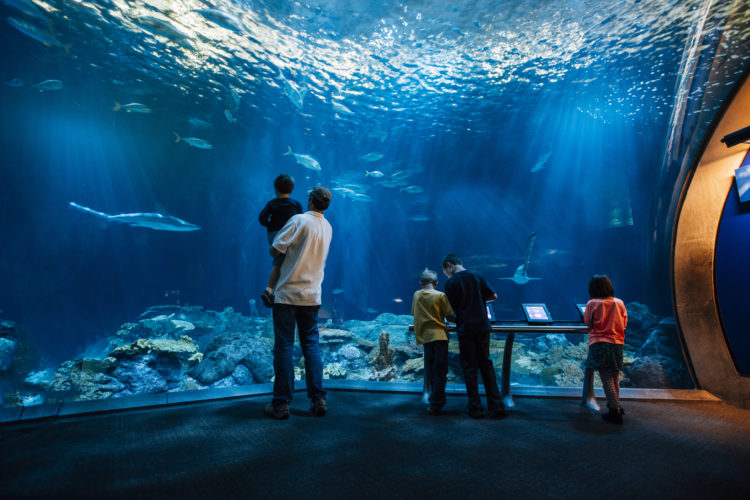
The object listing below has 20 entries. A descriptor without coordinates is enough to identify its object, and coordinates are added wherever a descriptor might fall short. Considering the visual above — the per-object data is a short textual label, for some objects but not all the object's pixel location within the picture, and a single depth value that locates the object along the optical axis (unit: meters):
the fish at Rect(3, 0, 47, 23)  7.83
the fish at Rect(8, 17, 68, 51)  8.36
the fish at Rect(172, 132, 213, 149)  10.87
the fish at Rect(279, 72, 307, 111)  10.13
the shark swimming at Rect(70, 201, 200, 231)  10.43
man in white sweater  2.57
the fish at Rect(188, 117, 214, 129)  13.07
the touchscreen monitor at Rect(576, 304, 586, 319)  3.15
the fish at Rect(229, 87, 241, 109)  12.05
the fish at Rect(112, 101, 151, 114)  9.18
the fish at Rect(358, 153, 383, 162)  13.23
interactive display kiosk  3.03
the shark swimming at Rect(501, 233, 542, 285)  15.09
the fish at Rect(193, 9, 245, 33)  6.46
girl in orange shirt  2.84
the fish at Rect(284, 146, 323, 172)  11.62
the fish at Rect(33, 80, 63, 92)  8.74
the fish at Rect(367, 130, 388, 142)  16.42
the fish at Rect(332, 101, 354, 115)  13.89
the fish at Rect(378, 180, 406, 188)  20.73
